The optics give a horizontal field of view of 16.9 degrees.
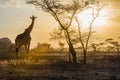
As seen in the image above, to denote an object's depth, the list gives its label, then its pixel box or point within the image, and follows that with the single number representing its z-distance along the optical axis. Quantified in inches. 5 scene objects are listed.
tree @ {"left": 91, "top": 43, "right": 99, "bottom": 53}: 3778.5
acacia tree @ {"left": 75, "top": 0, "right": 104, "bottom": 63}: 1906.3
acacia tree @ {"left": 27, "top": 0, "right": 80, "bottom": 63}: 1849.2
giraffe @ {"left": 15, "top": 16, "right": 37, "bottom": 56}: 1833.9
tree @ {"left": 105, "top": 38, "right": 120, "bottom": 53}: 3791.8
